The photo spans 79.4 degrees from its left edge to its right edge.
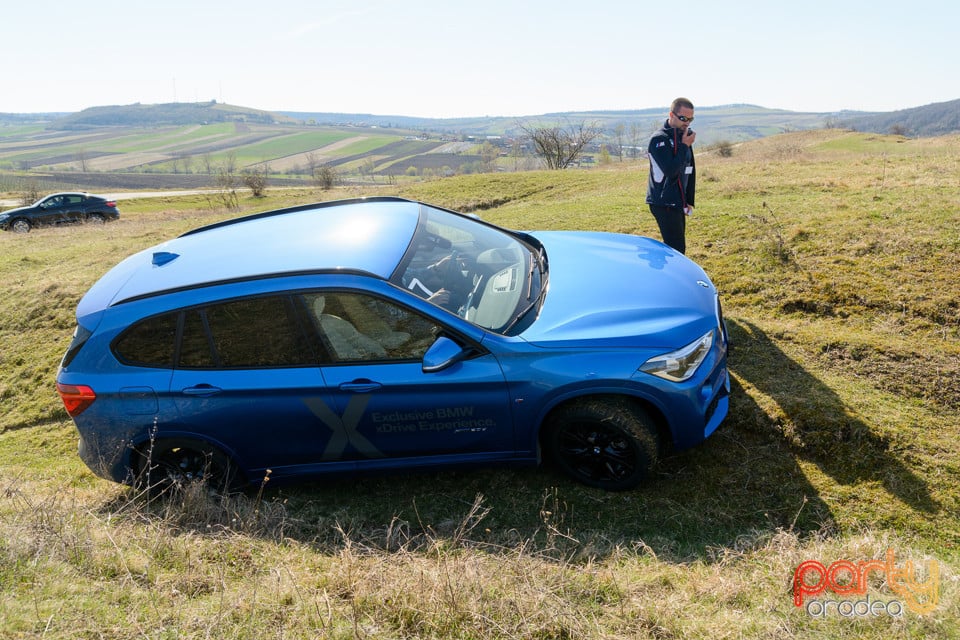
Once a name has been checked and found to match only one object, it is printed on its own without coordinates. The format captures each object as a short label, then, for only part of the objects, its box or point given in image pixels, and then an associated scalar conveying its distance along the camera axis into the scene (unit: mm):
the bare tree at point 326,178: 43906
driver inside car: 3842
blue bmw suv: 3600
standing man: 6027
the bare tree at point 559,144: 55075
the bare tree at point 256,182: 39125
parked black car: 22641
